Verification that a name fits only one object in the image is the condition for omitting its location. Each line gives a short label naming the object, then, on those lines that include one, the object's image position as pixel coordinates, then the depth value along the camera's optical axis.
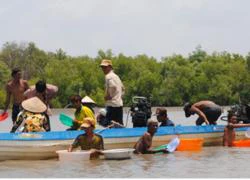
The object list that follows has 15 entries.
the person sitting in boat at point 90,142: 11.37
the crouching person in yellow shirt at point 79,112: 12.06
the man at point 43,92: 12.09
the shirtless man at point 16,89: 12.91
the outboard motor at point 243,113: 15.38
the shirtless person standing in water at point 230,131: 14.41
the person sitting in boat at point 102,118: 12.96
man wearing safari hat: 12.45
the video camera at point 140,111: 13.48
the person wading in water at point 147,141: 12.20
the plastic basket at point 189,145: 13.33
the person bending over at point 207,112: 14.63
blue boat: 11.45
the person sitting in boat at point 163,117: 13.45
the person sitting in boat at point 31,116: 11.51
